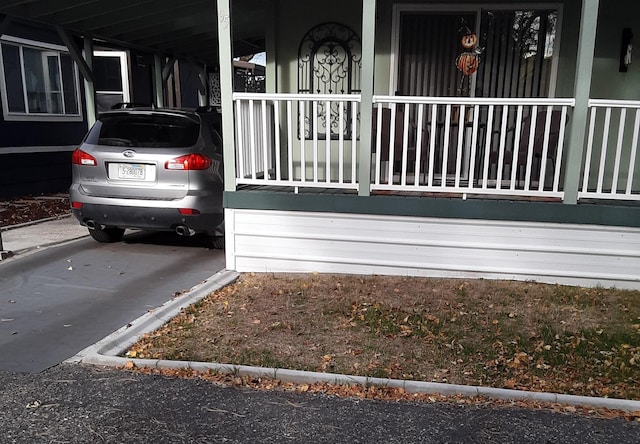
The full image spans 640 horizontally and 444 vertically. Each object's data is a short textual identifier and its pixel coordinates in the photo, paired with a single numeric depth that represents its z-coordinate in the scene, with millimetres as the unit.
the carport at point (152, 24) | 6285
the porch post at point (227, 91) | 5004
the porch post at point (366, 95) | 4816
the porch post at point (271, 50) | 7059
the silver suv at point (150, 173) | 5469
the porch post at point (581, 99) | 4531
